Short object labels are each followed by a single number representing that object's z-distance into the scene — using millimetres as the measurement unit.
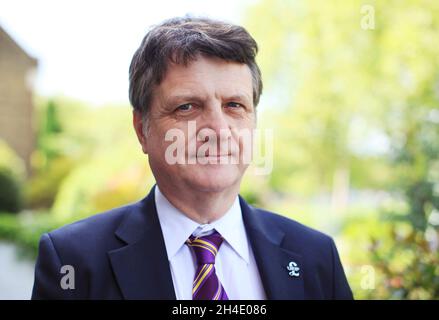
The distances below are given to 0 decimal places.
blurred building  7990
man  1077
